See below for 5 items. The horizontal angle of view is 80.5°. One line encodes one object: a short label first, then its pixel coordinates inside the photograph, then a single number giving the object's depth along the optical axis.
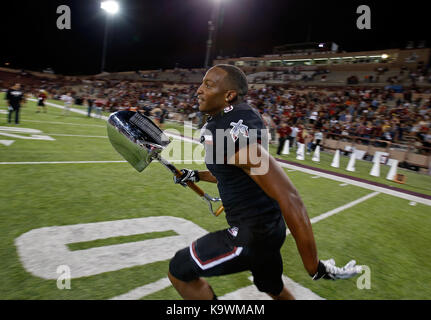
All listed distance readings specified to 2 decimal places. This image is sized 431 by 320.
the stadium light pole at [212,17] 17.25
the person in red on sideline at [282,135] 12.07
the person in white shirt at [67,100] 16.95
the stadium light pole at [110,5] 31.99
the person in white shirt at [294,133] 14.88
